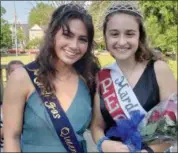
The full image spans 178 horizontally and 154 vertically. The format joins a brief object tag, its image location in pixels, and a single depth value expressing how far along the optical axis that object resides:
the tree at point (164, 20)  8.94
